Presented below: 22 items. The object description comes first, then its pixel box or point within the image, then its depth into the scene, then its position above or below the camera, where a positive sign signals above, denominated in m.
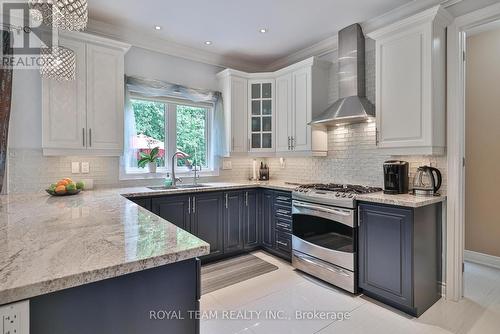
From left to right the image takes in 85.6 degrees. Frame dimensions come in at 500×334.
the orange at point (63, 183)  2.45 -0.17
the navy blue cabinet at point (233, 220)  3.40 -0.72
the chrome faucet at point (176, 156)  3.43 +0.10
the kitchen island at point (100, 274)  0.79 -0.33
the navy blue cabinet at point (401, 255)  2.19 -0.79
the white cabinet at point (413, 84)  2.36 +0.73
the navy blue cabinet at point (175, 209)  2.89 -0.49
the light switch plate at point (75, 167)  2.96 -0.03
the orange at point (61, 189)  2.39 -0.22
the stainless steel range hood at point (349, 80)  2.98 +0.97
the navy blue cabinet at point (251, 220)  3.58 -0.75
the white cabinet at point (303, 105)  3.47 +0.78
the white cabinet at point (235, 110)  3.87 +0.79
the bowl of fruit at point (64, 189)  2.40 -0.22
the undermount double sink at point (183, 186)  3.25 -0.28
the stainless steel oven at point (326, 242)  2.54 -0.81
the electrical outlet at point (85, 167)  3.02 -0.03
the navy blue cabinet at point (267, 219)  3.51 -0.73
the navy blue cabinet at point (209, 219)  3.14 -0.65
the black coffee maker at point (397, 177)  2.56 -0.13
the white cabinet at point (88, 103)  2.59 +0.62
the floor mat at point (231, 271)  2.79 -1.22
